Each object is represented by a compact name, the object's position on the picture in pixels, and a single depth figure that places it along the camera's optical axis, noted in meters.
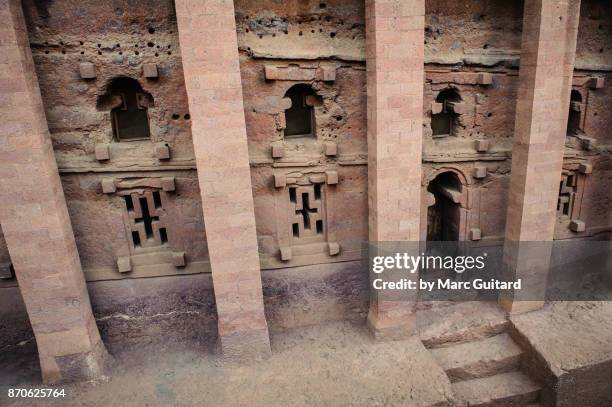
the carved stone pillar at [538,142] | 6.30
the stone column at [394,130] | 5.68
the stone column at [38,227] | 5.14
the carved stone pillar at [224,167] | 5.18
